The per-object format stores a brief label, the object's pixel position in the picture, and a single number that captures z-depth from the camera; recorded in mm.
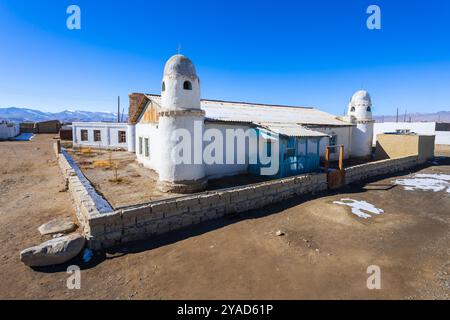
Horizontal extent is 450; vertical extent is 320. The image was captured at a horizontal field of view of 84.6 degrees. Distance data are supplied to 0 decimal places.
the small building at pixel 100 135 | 29328
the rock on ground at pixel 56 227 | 7207
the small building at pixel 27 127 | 50728
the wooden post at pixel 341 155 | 13219
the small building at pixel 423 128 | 36544
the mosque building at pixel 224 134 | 10742
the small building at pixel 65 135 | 39331
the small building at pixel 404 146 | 20656
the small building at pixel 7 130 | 38938
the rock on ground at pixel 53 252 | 5691
